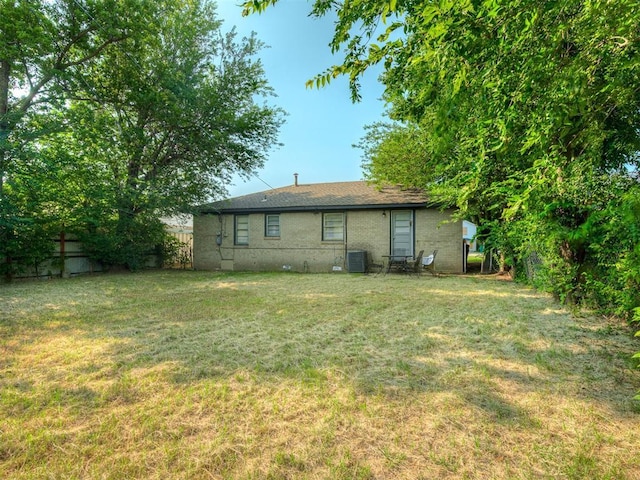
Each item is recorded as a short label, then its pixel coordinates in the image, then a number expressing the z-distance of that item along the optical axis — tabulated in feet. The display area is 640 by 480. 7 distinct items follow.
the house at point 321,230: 39.96
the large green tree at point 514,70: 7.84
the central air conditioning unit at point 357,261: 40.24
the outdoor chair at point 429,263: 35.68
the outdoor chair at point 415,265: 37.10
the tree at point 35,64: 28.68
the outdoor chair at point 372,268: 41.04
